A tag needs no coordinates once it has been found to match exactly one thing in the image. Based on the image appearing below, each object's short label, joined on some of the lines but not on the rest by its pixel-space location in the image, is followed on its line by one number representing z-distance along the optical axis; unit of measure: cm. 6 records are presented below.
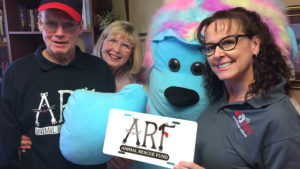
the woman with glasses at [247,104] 69
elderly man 90
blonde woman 147
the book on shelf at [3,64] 229
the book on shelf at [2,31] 217
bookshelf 195
